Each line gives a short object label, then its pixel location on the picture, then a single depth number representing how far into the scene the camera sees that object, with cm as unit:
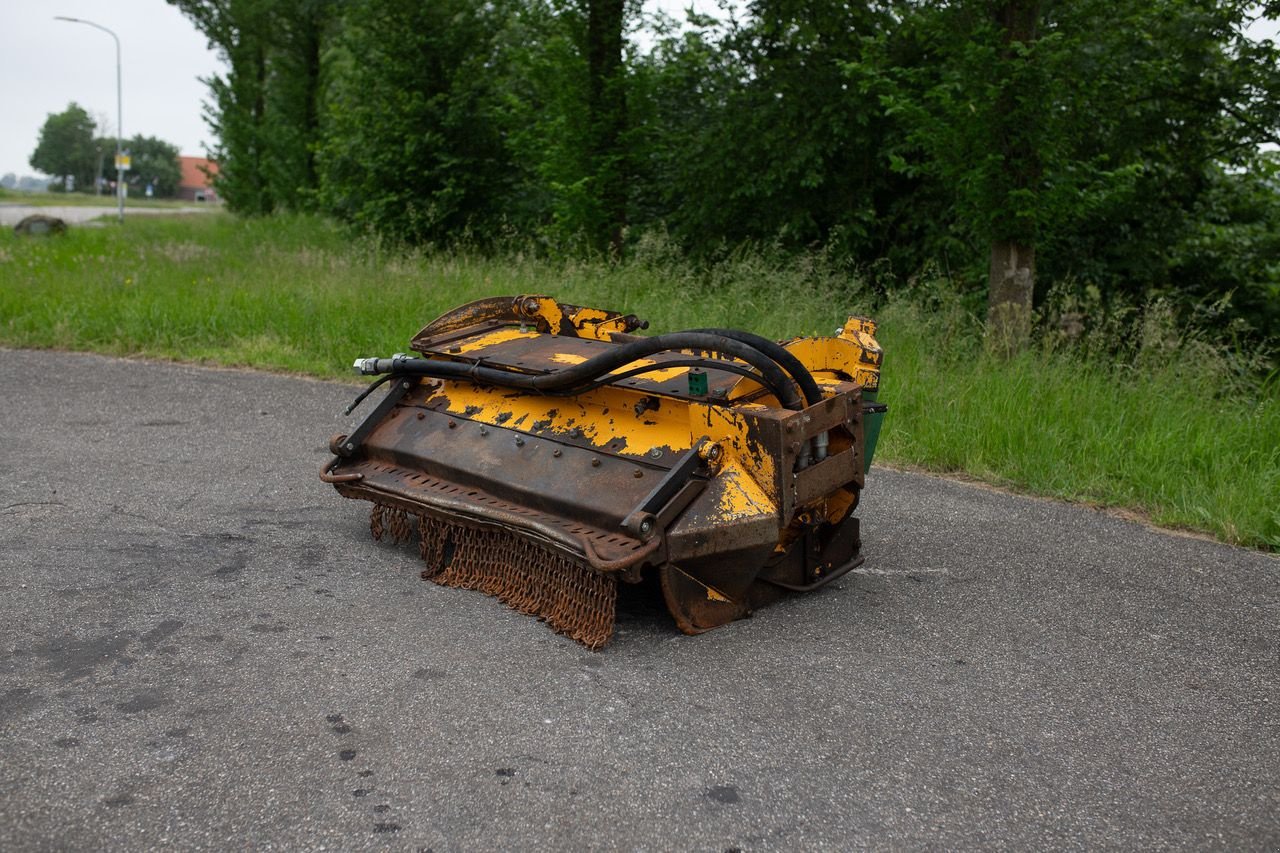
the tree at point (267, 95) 2314
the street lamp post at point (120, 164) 3083
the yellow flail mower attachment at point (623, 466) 355
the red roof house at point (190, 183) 10095
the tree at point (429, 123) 1430
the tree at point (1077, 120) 791
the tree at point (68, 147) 10075
